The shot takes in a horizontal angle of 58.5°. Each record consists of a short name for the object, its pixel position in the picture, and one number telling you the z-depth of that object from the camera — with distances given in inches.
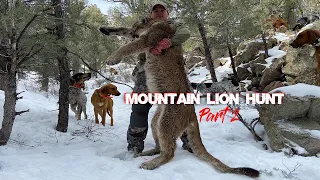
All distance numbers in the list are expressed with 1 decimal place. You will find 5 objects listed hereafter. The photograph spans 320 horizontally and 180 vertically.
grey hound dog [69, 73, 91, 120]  276.8
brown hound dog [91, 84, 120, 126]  270.8
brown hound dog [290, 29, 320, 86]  198.2
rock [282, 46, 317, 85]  254.4
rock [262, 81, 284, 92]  384.2
